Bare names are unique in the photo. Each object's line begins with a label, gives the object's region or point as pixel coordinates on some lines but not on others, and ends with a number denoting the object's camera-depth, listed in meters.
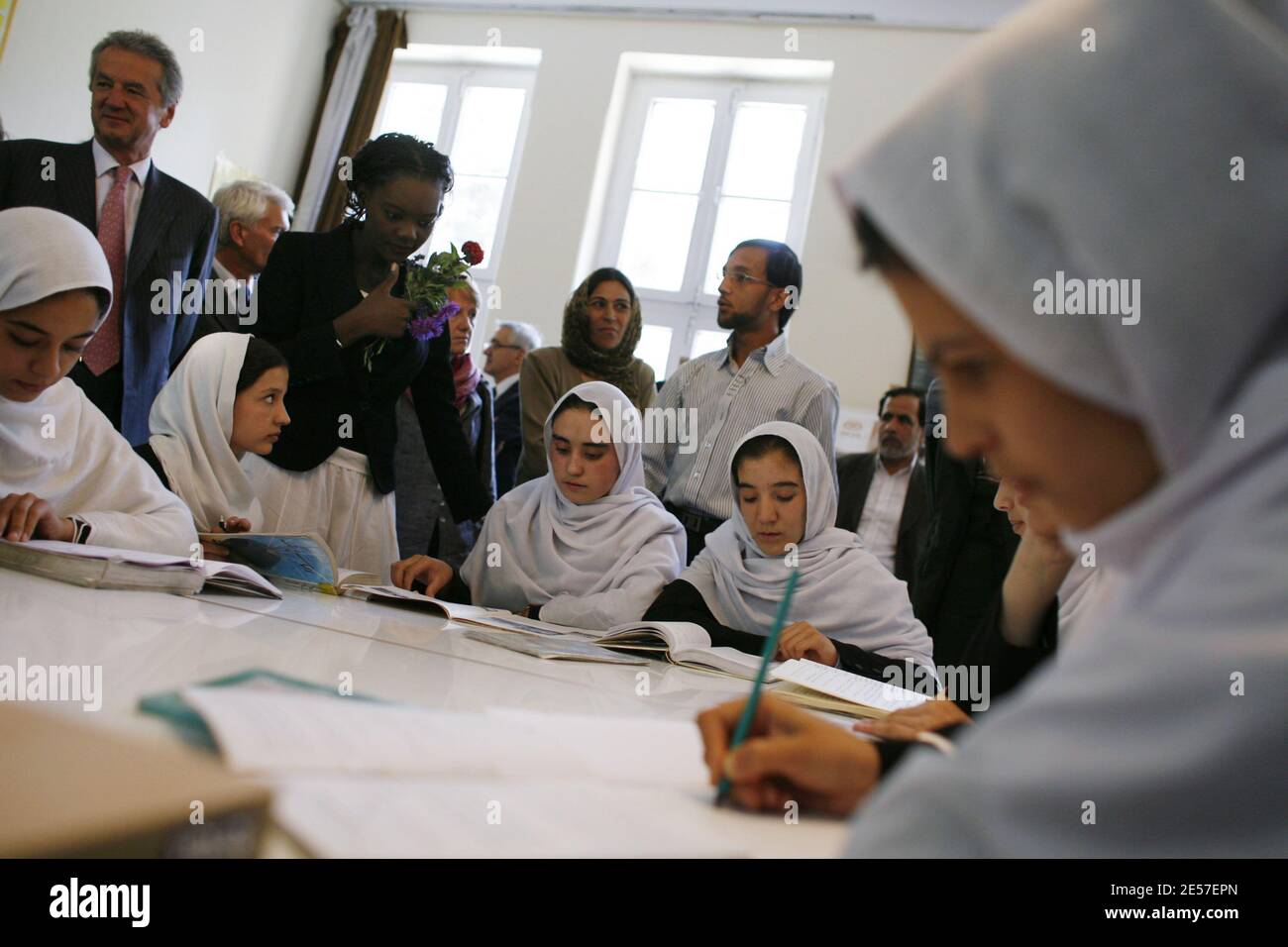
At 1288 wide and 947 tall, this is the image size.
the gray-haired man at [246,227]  3.81
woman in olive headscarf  3.72
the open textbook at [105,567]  1.62
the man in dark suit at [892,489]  4.20
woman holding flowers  2.73
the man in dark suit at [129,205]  2.90
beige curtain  7.87
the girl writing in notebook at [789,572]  2.47
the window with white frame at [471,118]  7.93
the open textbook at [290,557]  2.19
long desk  0.89
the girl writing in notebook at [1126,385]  0.49
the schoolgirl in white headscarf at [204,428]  2.50
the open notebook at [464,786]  0.63
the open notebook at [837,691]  1.54
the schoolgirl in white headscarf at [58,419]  1.81
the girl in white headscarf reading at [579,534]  2.68
